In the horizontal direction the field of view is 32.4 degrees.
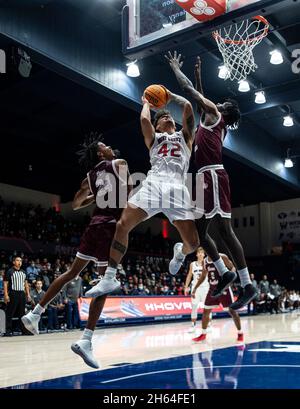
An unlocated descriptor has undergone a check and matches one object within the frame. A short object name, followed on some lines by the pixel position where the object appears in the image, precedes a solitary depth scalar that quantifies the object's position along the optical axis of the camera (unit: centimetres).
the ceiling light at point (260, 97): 1508
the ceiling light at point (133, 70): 1205
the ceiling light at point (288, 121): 1784
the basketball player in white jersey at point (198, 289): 1348
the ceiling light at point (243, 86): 1344
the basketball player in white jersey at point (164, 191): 490
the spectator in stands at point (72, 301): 1401
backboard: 688
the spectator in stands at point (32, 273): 1450
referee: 1229
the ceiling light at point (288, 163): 2078
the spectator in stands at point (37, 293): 1348
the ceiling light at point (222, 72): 1151
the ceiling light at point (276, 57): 1231
